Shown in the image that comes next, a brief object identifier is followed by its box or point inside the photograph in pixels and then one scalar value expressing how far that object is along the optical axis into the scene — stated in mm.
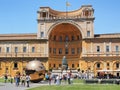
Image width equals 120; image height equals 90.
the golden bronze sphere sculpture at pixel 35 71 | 43197
